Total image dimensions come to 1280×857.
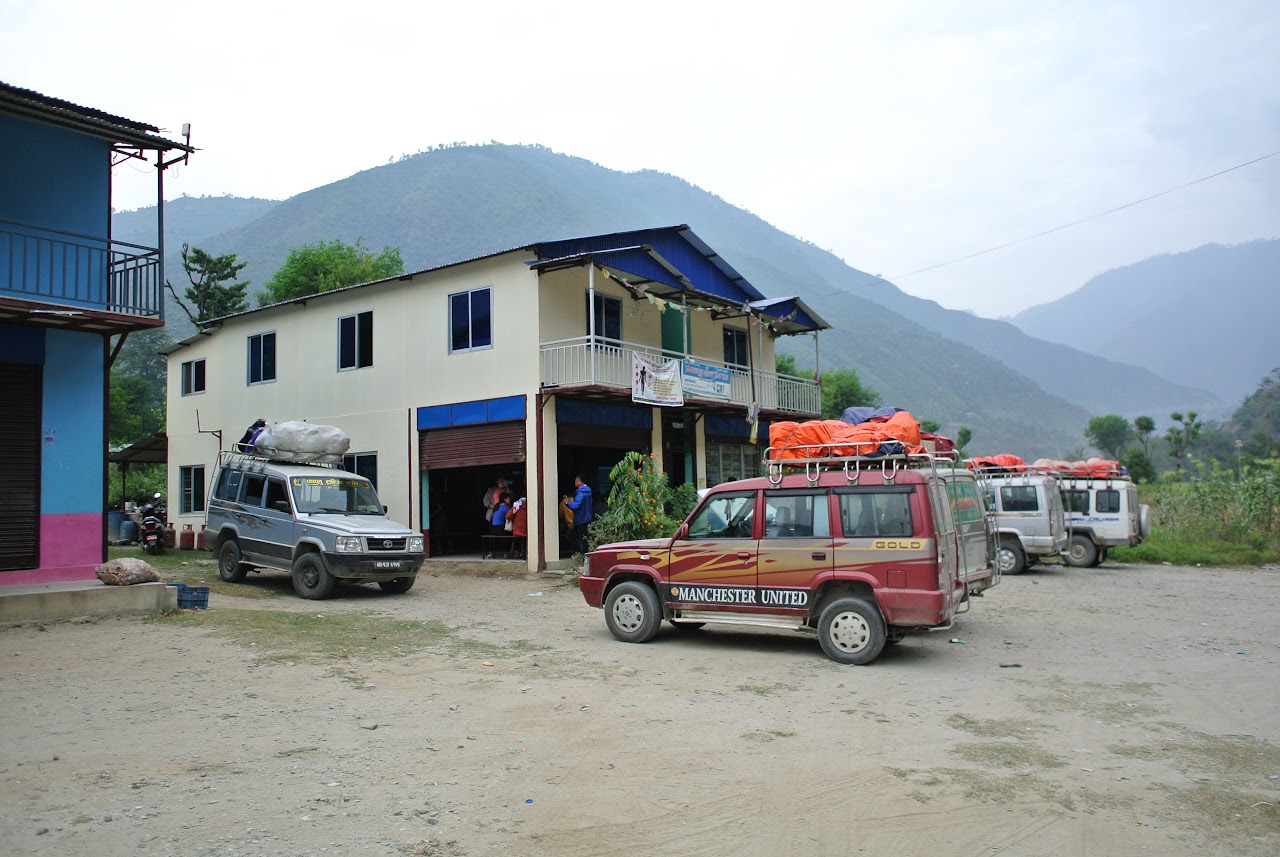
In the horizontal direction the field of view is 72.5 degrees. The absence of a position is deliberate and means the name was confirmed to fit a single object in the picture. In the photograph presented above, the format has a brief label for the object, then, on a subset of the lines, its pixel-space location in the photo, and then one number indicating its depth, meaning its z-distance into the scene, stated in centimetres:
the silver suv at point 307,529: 1345
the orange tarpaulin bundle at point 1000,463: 1916
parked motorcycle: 2159
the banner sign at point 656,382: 1811
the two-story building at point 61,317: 1141
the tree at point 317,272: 4206
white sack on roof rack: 1503
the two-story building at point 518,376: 1831
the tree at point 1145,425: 5066
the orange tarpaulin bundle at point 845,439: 916
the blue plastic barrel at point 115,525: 2614
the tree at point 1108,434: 6888
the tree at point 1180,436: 4595
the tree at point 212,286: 4176
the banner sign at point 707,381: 1967
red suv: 839
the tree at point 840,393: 6049
